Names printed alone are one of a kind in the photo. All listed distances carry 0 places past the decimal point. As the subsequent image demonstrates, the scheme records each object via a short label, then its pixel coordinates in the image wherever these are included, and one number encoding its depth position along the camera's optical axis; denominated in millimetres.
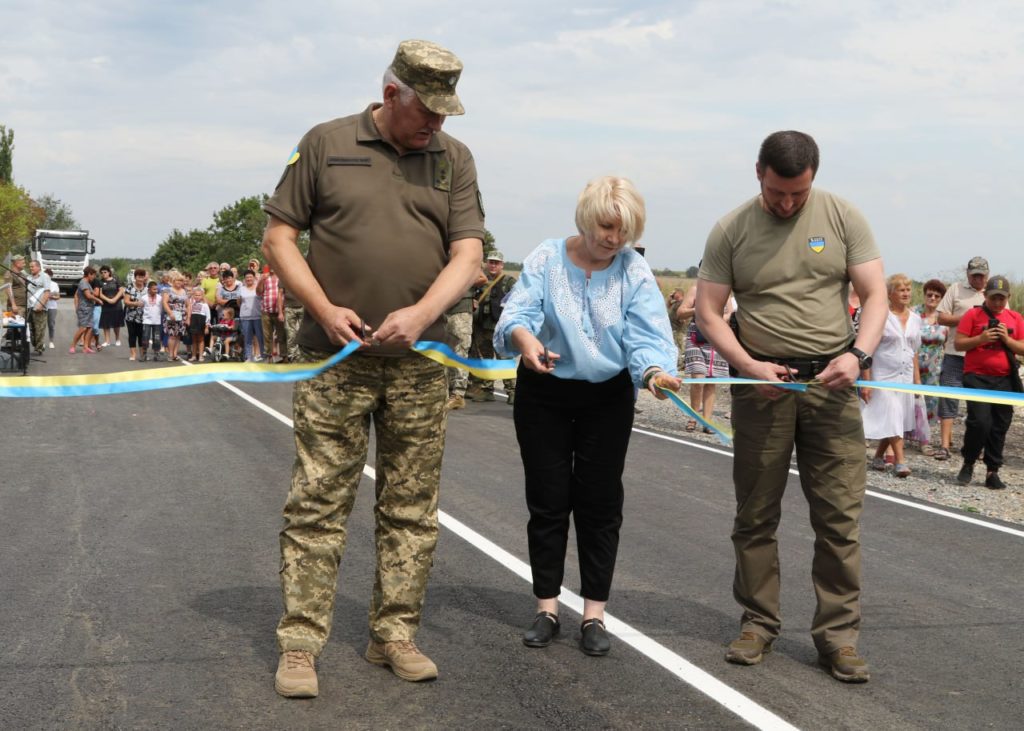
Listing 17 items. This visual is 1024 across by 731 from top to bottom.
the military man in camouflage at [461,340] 14698
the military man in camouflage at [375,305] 4348
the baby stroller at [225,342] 24641
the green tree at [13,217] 74188
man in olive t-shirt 4879
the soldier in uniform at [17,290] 22125
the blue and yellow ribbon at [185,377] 4289
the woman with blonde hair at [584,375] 4812
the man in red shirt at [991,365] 10758
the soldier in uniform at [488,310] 17609
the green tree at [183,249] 110188
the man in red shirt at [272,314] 22000
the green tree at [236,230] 101562
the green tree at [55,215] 120888
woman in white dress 11266
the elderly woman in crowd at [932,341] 13523
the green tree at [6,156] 99312
